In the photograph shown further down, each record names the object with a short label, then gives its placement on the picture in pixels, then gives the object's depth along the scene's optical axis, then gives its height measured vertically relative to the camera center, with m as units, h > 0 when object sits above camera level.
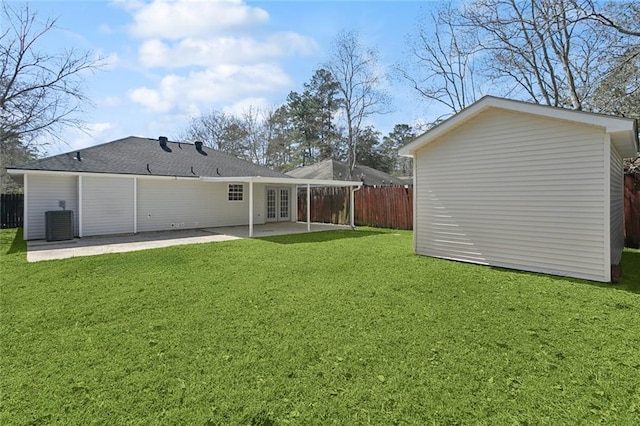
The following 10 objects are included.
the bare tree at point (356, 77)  22.70 +9.52
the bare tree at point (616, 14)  9.55 +5.81
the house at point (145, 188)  10.73 +1.05
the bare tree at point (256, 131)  31.20 +7.80
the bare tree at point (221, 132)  31.02 +7.74
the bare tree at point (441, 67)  19.16 +8.88
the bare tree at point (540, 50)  11.63 +6.77
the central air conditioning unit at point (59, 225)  10.15 -0.27
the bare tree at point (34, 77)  14.34 +6.08
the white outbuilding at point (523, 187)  5.72 +0.53
